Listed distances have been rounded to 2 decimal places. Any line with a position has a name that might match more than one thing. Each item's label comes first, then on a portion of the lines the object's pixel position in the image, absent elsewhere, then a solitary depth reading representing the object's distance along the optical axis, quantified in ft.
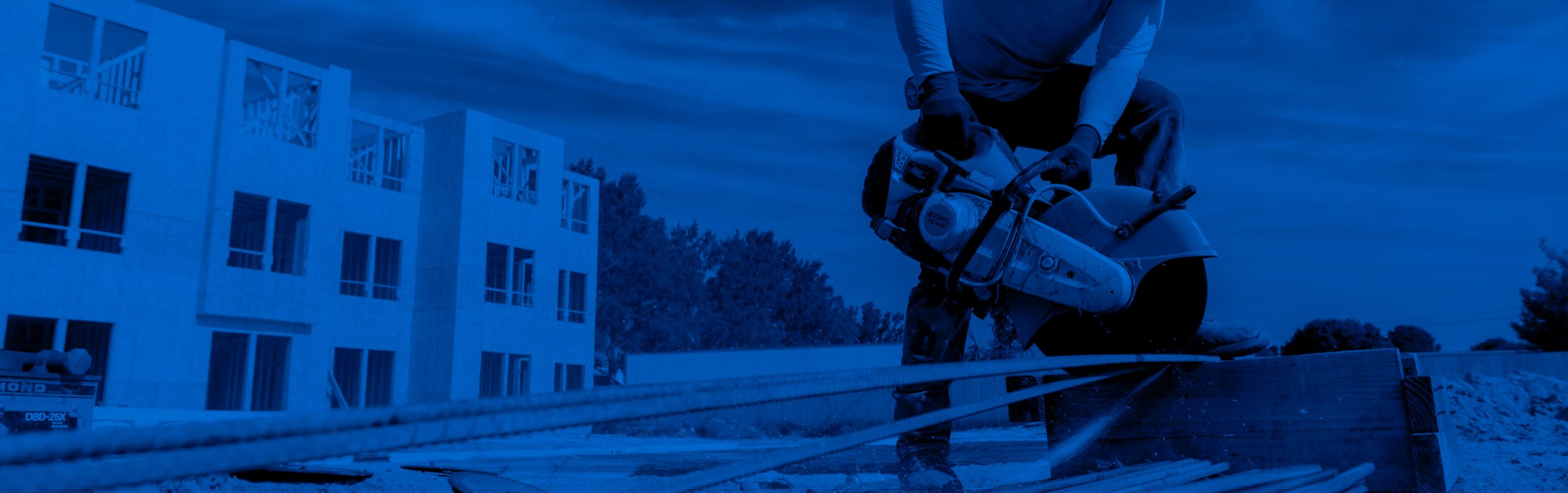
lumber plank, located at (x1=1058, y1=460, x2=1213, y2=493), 5.09
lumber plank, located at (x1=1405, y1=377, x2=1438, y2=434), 6.28
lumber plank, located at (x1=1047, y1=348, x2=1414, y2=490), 6.52
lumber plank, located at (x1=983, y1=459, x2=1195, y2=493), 5.05
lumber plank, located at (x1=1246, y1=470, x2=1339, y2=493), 5.14
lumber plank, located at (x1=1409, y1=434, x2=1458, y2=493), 6.22
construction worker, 7.16
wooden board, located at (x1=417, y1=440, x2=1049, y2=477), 10.29
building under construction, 49.52
